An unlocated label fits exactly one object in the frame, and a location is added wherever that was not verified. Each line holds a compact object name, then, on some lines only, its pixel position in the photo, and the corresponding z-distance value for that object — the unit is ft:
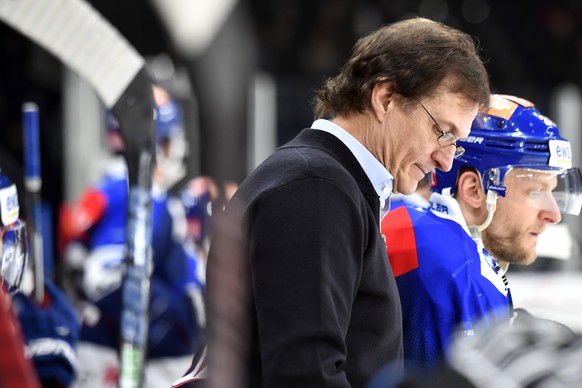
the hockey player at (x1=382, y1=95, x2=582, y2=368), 22.54
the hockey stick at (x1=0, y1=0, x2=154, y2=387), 22.04
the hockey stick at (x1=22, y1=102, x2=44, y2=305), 24.04
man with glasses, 21.36
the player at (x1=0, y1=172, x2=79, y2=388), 24.30
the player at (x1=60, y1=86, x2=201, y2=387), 30.01
